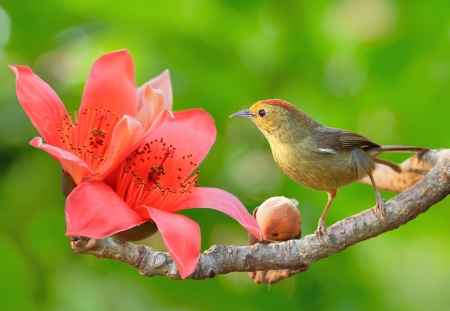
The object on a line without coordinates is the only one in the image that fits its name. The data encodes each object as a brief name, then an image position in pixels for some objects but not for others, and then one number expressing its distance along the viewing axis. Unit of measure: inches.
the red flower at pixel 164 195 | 120.9
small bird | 125.3
